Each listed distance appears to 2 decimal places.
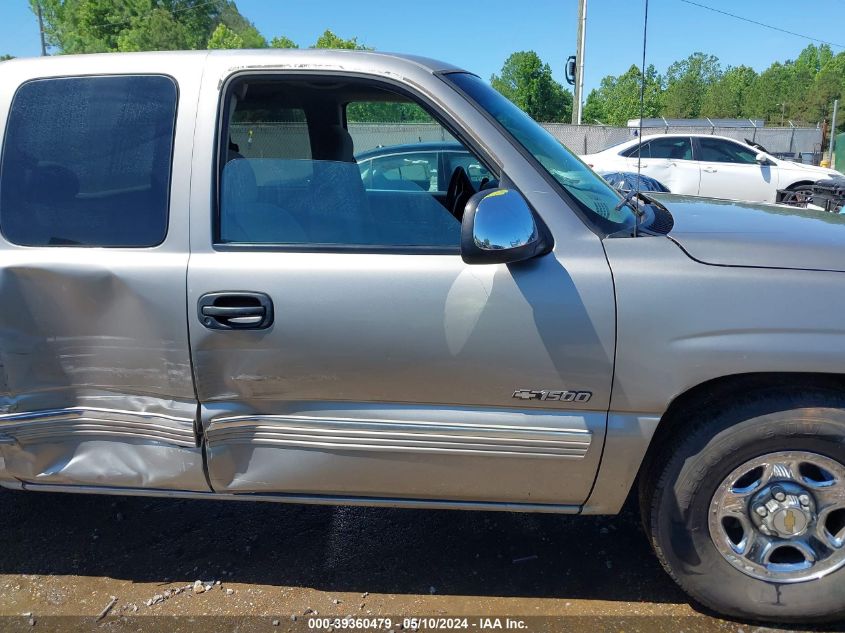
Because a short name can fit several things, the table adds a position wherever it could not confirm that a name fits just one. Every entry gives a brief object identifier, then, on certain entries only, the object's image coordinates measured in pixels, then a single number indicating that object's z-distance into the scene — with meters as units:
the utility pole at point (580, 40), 18.84
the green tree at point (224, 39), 40.55
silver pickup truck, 2.05
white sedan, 11.72
